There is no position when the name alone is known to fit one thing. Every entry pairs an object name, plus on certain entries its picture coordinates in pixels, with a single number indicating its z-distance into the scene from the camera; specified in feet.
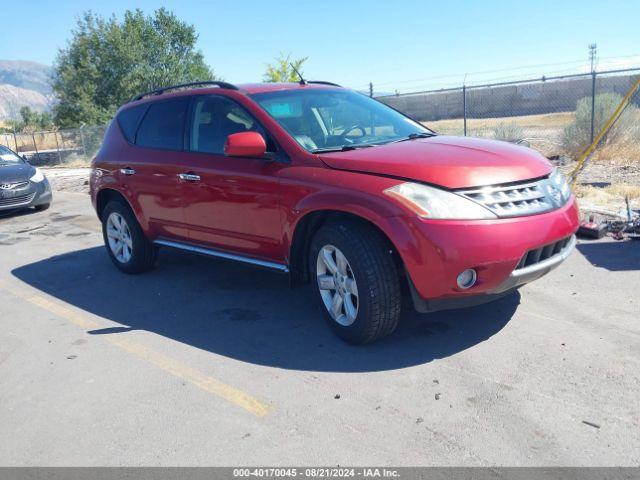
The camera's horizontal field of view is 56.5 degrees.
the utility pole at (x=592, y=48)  124.43
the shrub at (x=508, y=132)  48.08
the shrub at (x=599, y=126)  41.37
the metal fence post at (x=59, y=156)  85.24
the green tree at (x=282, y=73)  58.08
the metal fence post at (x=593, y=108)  36.78
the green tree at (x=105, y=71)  96.58
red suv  11.75
